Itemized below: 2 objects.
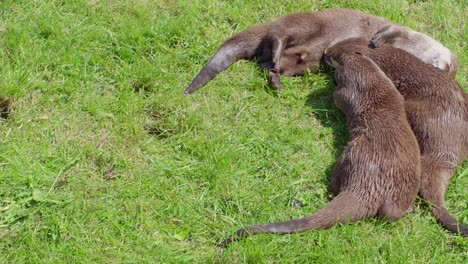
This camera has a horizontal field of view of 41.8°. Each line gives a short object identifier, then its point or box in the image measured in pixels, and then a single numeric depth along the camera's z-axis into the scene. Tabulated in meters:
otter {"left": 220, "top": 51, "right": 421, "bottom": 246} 2.91
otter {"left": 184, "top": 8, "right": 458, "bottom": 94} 3.95
